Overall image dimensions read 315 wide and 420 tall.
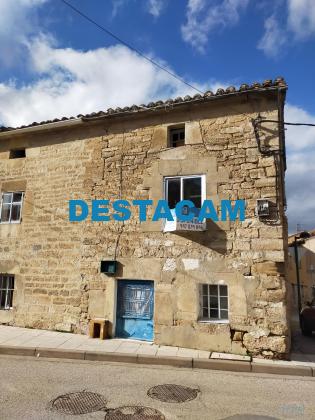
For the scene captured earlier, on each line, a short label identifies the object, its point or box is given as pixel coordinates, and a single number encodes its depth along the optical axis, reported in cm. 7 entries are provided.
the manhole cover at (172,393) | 493
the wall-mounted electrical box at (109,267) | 849
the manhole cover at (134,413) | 424
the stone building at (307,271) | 2016
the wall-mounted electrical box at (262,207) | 741
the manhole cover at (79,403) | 439
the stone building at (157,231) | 740
